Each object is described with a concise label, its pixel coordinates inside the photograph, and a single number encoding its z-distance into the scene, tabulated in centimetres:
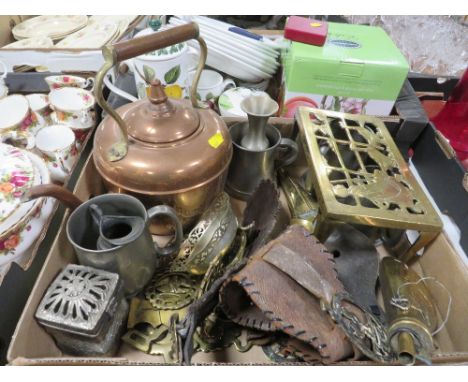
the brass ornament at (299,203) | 66
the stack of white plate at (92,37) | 108
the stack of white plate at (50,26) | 115
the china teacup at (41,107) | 75
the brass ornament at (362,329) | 42
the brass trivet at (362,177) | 54
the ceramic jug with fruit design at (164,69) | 70
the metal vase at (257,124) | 69
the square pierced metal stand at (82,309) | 42
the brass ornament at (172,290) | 58
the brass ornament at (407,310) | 45
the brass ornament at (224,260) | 51
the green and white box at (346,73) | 73
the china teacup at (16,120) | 63
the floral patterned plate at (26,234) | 51
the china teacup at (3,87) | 81
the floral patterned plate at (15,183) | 50
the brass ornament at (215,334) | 54
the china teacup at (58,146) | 64
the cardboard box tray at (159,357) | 42
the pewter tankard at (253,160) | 69
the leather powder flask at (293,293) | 44
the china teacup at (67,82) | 79
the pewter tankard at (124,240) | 46
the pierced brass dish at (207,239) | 53
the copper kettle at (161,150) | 53
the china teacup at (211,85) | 87
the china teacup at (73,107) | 71
